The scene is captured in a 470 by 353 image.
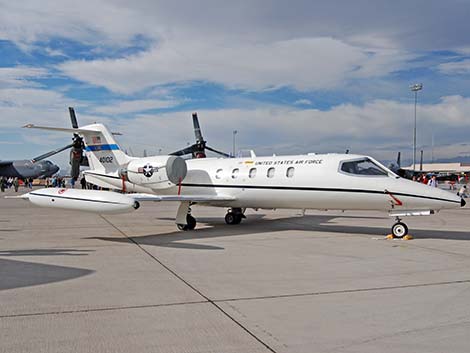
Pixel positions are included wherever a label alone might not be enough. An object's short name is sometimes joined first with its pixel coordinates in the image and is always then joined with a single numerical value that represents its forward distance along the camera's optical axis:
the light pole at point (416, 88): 47.34
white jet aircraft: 12.23
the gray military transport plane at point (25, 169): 72.50
